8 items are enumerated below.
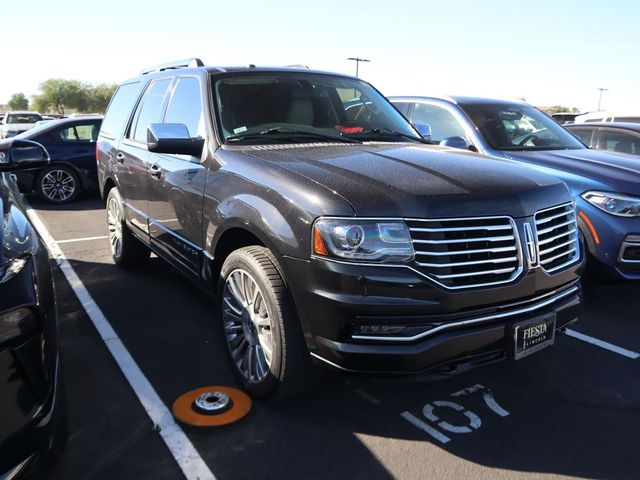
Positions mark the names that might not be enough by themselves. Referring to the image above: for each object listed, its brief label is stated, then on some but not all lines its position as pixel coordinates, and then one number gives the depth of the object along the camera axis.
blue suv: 4.57
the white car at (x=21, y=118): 24.71
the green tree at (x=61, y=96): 81.31
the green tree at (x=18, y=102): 95.31
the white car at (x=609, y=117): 9.89
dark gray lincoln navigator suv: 2.52
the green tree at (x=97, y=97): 84.70
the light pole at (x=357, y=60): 56.08
